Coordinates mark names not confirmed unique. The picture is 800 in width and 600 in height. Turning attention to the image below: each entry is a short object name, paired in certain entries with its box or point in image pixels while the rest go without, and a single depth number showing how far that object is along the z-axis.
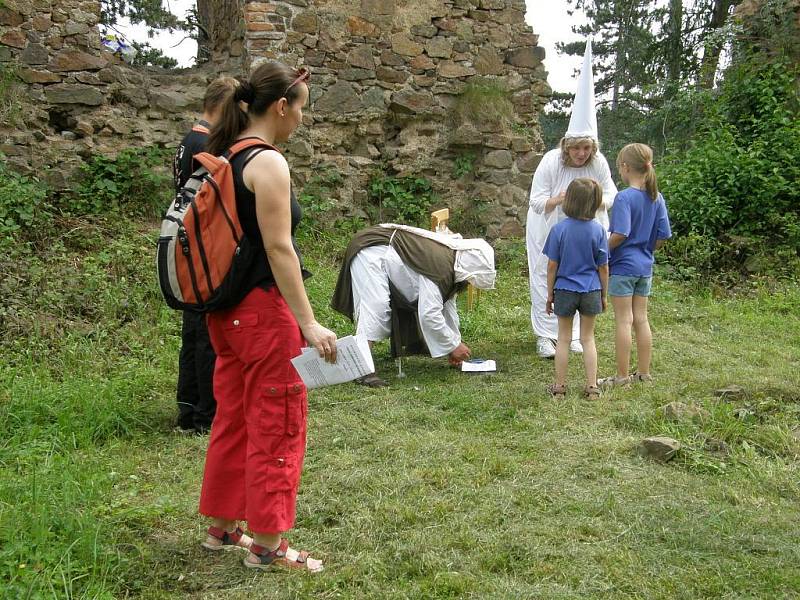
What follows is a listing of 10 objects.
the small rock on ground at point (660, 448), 3.57
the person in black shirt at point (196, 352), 3.87
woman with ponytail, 2.37
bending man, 4.92
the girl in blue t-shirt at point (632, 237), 4.71
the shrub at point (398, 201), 8.27
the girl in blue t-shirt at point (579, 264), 4.51
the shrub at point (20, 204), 5.96
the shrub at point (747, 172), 8.81
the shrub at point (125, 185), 6.76
